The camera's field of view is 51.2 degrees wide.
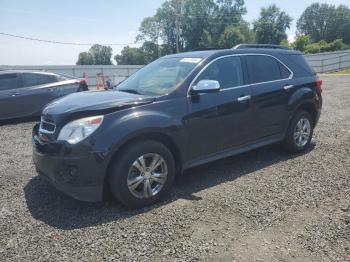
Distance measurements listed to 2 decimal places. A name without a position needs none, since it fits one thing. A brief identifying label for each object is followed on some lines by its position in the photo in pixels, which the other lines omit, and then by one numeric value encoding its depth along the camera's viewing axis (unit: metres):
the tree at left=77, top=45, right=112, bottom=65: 100.44
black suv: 3.88
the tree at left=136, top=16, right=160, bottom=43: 89.06
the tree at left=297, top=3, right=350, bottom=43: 90.81
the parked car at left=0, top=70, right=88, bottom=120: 9.54
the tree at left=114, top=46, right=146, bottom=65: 88.00
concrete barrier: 30.65
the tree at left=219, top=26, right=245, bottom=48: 75.62
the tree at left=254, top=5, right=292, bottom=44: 75.94
